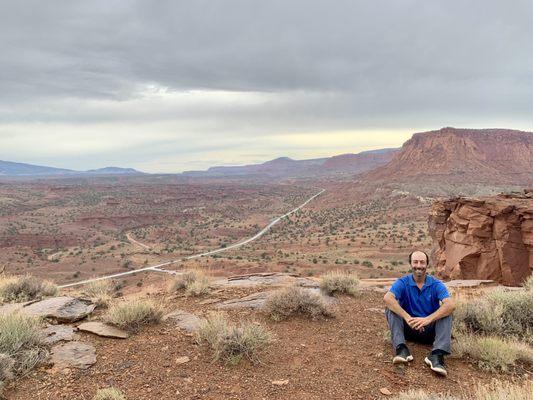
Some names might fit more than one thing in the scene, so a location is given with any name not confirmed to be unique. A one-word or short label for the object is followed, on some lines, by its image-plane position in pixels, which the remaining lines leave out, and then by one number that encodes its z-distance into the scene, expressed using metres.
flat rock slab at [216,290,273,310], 7.49
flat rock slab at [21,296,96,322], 6.48
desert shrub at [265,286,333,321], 6.70
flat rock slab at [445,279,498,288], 10.04
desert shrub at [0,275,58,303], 7.89
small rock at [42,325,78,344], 5.47
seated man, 4.80
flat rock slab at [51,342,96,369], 4.86
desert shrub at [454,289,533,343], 5.70
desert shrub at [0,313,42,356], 4.77
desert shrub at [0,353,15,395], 4.29
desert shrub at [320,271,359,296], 8.55
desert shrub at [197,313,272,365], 4.98
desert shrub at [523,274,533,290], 8.15
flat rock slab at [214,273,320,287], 9.94
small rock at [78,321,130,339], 5.78
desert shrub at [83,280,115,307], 7.54
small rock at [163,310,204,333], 6.20
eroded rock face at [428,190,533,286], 12.48
